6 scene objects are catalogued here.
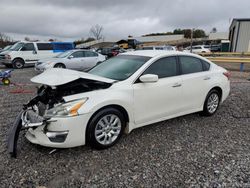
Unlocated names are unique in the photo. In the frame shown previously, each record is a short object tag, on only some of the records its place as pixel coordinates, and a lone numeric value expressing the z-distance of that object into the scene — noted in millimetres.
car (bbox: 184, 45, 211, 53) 28397
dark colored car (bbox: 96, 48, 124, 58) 23761
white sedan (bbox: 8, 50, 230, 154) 2678
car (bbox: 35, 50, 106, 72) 10195
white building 27062
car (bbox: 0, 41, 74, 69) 13630
